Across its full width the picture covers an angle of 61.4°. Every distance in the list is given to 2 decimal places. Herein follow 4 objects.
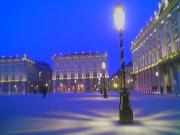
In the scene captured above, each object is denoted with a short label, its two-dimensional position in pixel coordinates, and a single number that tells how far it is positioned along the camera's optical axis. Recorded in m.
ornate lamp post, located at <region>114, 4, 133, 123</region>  5.87
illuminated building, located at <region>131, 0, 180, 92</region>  24.07
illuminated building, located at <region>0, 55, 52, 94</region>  64.32
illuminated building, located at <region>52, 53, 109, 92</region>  63.07
